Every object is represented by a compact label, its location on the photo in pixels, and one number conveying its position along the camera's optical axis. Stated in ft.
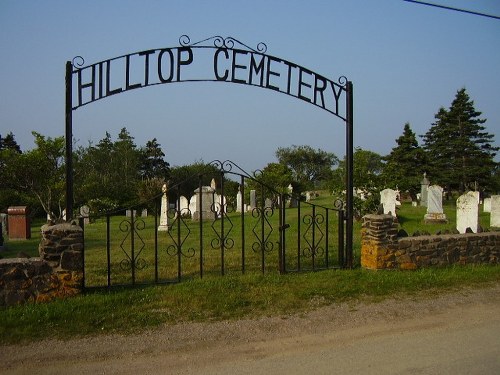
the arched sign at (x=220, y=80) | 21.24
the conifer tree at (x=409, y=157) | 121.60
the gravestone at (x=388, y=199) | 57.62
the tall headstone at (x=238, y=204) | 90.64
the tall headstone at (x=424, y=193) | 85.53
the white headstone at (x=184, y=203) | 68.06
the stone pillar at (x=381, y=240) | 24.34
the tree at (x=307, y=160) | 238.89
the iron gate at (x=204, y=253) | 23.45
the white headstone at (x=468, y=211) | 38.83
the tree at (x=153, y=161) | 159.22
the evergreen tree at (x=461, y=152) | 118.93
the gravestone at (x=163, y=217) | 53.01
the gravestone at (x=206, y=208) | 62.03
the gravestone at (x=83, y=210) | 54.55
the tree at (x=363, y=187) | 52.18
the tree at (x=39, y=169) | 73.10
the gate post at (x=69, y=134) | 21.08
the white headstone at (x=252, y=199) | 78.00
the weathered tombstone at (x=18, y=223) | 49.42
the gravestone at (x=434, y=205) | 52.47
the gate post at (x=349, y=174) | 24.54
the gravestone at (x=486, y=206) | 71.96
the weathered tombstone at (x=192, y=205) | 65.98
